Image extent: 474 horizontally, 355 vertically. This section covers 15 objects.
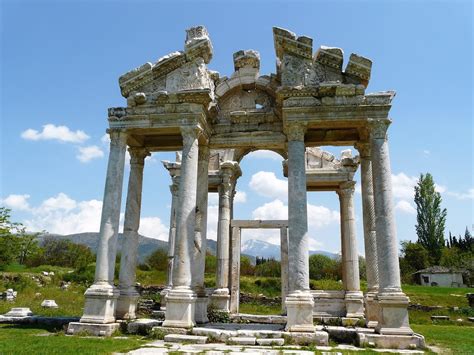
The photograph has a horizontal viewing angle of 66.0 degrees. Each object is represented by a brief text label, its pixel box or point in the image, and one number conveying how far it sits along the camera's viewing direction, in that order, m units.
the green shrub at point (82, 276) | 38.63
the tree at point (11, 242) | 27.12
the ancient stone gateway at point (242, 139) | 11.27
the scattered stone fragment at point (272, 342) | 10.04
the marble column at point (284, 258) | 17.56
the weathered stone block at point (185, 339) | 10.21
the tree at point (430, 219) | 59.85
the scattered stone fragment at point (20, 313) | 14.85
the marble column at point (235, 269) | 18.32
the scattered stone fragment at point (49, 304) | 19.92
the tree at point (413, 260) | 57.75
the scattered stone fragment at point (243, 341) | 10.13
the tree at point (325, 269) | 40.12
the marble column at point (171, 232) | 18.79
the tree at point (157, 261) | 53.70
